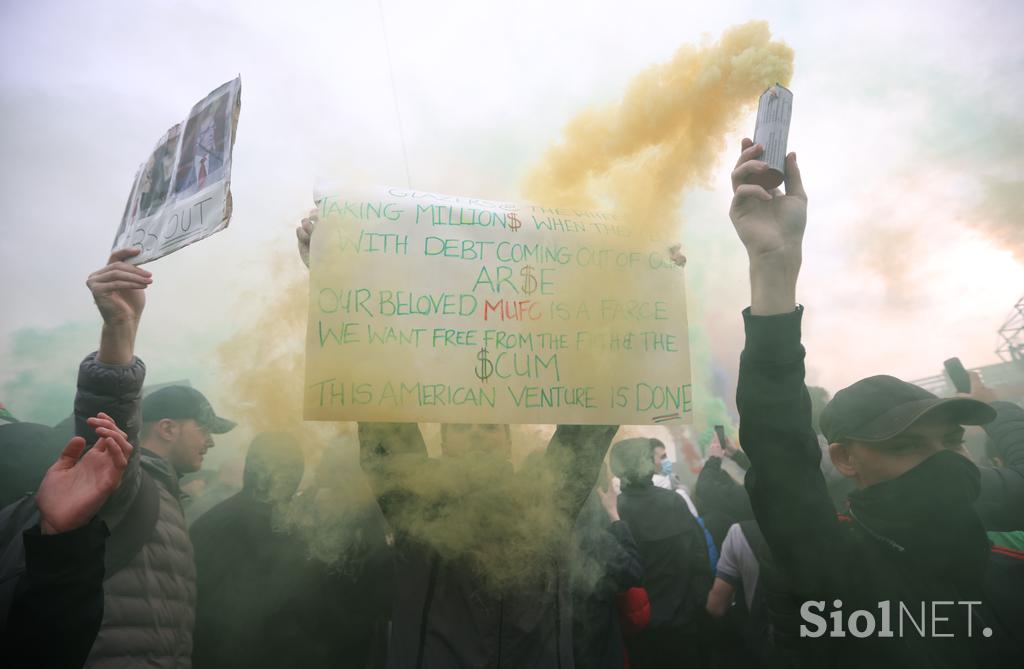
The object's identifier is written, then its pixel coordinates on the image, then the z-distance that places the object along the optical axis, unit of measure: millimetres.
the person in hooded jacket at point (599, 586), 2414
